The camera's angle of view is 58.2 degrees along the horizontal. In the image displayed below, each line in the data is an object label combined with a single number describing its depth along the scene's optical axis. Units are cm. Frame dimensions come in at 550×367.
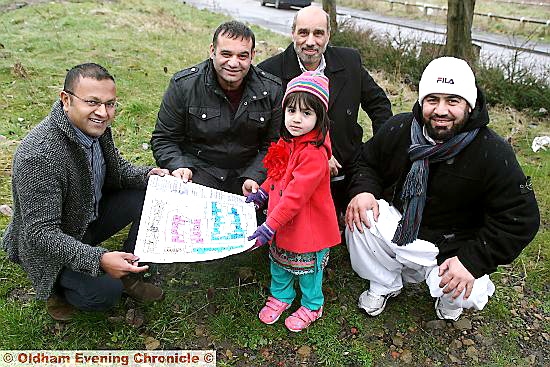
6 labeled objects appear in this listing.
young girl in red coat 263
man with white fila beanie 273
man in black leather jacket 329
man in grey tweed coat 250
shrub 805
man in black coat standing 375
